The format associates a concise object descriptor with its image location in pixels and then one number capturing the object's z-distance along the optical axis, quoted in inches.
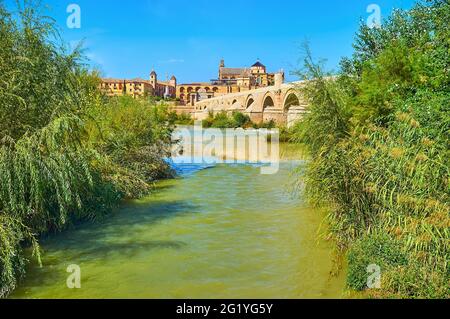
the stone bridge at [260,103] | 2221.9
